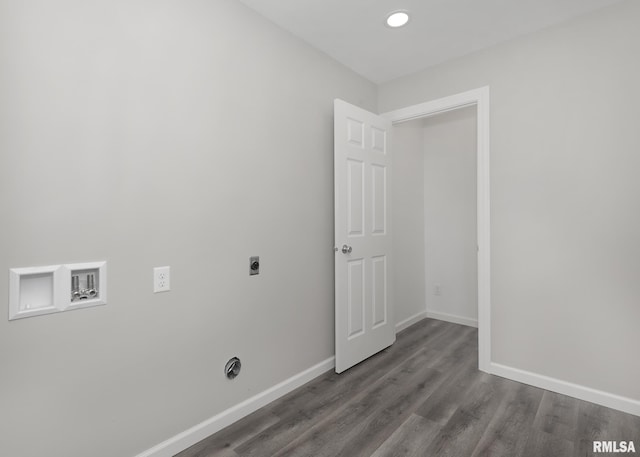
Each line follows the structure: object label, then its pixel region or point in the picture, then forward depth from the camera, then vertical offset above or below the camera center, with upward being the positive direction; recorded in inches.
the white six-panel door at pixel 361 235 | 99.7 -2.1
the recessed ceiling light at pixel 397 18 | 84.0 +56.1
